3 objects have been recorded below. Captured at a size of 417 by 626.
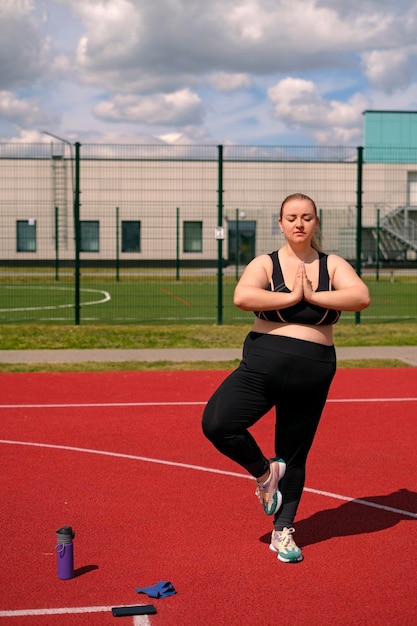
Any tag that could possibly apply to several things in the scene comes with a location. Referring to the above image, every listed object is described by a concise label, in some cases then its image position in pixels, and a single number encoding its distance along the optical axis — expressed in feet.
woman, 15.87
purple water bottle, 15.58
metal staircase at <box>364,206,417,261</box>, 156.18
